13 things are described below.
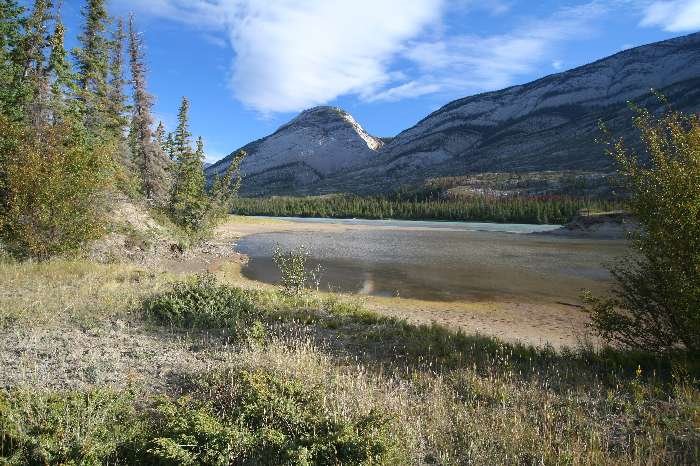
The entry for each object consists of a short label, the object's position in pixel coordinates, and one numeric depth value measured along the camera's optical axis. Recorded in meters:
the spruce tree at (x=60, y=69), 29.12
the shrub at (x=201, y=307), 11.54
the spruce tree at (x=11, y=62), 26.94
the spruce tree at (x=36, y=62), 27.91
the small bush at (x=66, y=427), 4.78
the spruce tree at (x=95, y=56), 35.88
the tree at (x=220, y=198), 37.58
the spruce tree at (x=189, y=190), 36.19
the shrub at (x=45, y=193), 17.73
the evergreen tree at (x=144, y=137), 42.75
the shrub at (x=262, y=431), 4.86
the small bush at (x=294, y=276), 17.95
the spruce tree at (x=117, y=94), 38.84
